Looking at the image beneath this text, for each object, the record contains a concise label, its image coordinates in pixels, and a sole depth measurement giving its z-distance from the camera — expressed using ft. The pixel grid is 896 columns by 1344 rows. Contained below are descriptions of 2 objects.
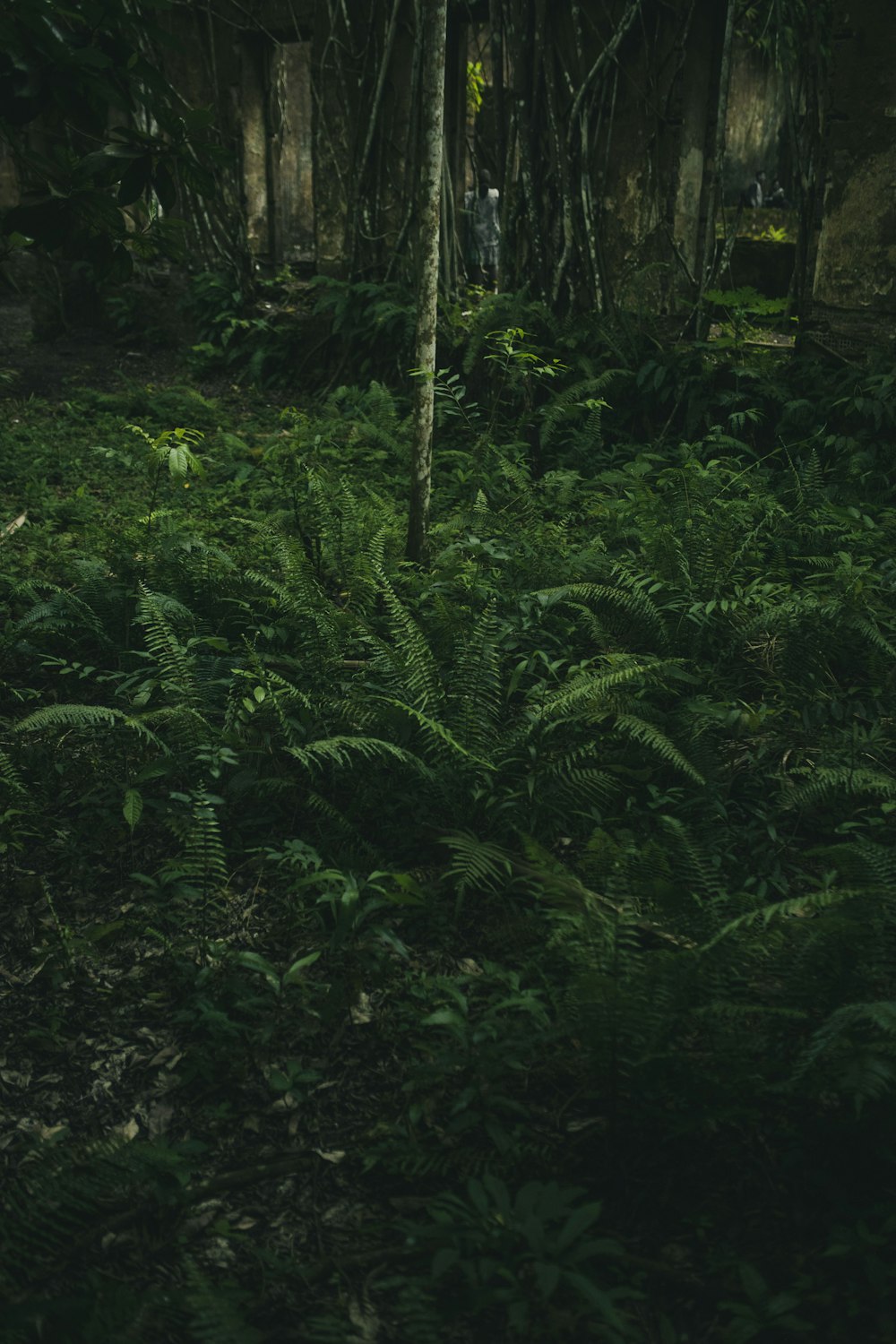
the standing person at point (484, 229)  32.19
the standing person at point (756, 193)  47.99
